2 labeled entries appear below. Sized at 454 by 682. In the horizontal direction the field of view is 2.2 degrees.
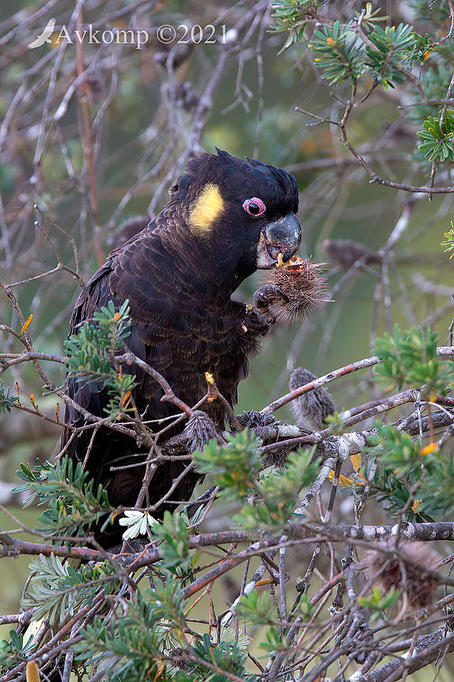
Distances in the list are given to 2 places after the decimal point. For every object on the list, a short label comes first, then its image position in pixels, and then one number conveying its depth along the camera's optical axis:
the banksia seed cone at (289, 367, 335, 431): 8.85
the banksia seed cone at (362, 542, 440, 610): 8.45
